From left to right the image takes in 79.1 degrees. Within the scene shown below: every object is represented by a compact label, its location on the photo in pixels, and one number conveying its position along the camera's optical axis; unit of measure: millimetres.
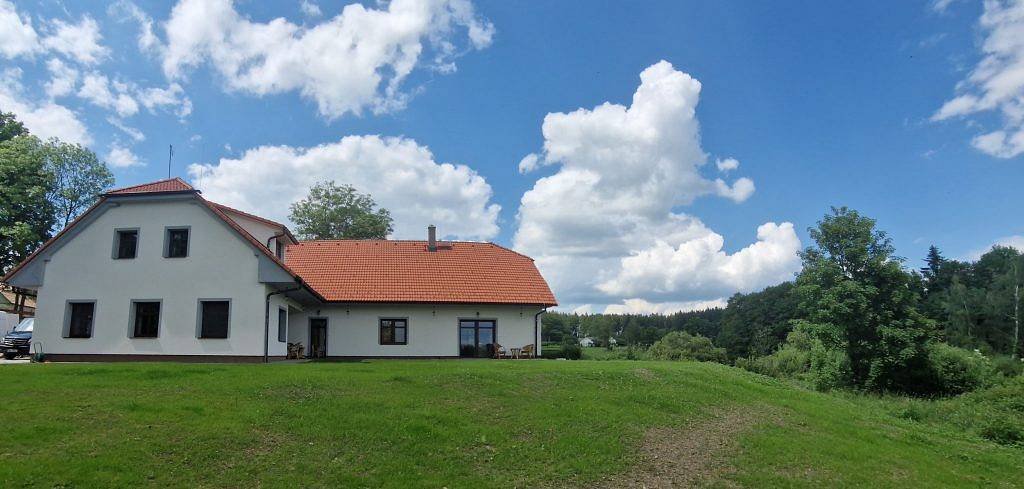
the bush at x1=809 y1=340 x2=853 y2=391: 28844
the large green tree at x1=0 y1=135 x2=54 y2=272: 31734
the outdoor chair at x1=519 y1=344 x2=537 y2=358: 28016
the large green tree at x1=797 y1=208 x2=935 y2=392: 27656
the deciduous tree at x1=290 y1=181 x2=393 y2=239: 47500
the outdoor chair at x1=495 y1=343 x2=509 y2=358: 27703
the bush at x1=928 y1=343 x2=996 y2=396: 27734
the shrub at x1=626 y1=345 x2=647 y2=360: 34406
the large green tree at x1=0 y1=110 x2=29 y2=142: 35156
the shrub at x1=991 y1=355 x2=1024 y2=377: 34781
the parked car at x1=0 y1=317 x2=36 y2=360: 23625
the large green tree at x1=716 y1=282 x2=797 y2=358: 80950
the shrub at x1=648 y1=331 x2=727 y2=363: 36062
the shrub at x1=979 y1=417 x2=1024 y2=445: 14969
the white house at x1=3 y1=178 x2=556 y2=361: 20359
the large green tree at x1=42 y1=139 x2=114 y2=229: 34625
